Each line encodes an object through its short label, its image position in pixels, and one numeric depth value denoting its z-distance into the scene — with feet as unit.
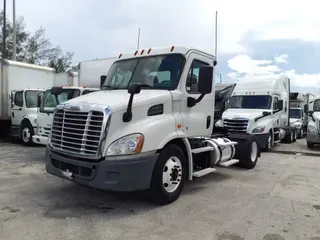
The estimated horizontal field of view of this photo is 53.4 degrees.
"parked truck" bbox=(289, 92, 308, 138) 59.30
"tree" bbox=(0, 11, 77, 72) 94.02
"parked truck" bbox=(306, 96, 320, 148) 42.70
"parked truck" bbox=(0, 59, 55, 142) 40.19
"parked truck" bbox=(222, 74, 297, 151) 39.78
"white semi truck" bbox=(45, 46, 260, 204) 14.84
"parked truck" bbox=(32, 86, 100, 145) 31.07
